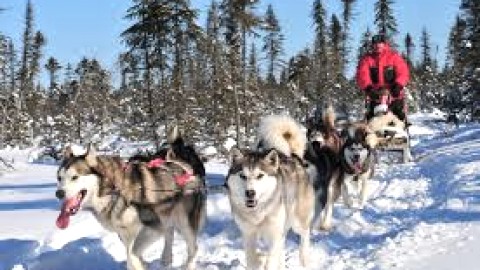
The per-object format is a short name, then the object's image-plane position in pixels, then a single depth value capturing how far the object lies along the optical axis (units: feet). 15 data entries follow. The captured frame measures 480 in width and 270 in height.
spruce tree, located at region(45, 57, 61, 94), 201.36
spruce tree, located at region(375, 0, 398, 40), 134.21
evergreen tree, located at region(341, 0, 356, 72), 156.66
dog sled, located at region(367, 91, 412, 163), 37.78
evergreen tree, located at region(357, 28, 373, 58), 162.92
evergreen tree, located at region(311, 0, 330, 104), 138.00
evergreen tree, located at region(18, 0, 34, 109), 169.07
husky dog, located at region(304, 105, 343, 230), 24.52
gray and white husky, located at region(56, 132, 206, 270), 17.87
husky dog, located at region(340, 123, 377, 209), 28.50
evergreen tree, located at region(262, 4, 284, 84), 166.30
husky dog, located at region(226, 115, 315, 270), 18.02
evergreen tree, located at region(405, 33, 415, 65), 230.48
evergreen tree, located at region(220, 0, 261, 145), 82.64
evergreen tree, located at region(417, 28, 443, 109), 156.97
